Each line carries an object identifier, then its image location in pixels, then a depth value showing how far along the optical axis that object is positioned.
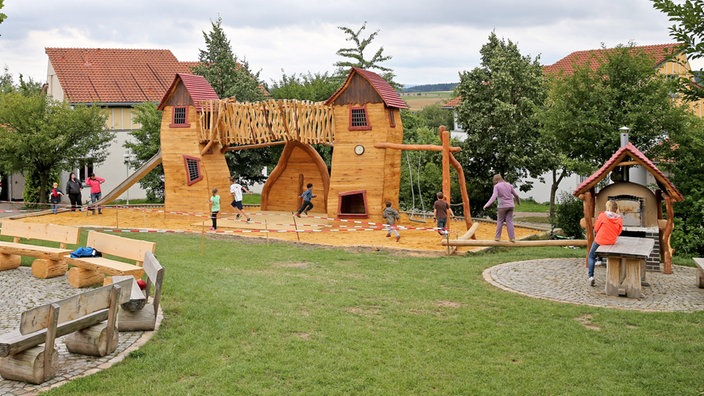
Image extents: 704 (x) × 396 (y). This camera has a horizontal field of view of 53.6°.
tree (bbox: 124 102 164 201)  31.84
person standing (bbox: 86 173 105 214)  29.12
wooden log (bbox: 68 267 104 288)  12.01
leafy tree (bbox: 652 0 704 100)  6.64
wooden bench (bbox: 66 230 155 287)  11.23
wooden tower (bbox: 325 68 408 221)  23.52
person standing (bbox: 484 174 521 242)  17.80
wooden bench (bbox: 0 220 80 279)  12.85
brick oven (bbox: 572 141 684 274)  14.75
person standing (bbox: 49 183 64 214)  27.73
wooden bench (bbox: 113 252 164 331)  9.20
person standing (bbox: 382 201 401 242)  20.62
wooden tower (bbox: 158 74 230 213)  25.70
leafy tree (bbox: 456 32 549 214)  25.55
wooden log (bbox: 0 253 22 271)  13.75
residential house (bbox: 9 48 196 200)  38.12
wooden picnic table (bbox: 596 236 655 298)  11.90
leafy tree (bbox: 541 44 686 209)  19.73
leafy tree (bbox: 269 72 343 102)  34.34
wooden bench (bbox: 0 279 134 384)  7.32
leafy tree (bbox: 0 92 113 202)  29.08
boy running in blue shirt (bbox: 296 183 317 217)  25.15
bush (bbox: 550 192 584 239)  21.64
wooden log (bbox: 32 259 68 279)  12.83
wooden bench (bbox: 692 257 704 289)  12.76
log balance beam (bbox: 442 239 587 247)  16.48
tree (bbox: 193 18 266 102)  33.84
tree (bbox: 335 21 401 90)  36.47
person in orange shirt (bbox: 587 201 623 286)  12.48
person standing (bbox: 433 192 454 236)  19.62
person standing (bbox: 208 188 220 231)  22.20
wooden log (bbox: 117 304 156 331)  9.20
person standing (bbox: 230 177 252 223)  24.16
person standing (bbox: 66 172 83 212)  27.98
